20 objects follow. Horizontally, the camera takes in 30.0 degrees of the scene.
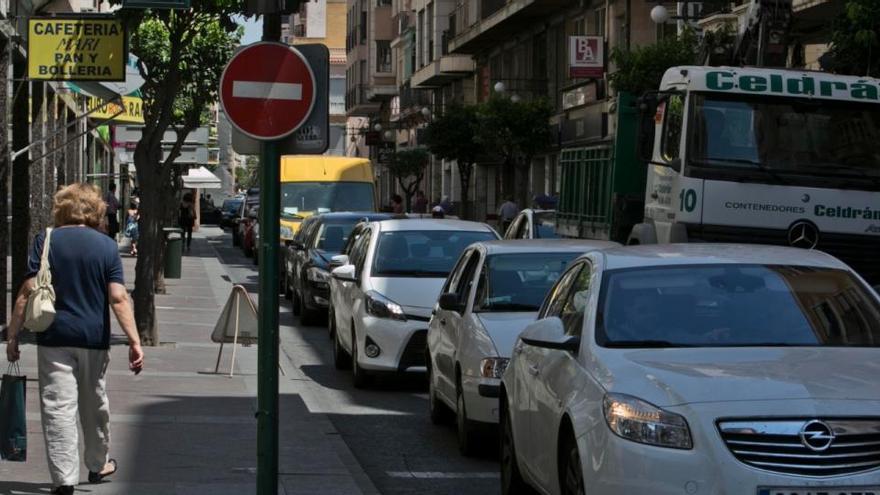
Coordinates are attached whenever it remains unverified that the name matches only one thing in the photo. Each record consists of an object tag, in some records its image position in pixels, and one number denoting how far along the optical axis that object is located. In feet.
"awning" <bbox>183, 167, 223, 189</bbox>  216.74
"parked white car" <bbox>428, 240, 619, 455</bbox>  37.42
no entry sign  26.91
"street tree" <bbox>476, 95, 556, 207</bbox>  151.12
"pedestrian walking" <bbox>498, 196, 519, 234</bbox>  137.69
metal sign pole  26.76
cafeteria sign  52.65
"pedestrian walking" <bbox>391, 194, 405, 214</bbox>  158.02
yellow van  114.21
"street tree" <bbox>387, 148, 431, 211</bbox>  224.33
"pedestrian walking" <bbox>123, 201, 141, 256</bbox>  140.26
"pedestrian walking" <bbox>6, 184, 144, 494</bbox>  29.91
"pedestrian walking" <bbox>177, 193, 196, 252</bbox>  171.64
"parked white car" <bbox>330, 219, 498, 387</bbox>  50.85
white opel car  21.47
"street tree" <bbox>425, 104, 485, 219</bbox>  182.80
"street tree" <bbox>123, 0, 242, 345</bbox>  60.44
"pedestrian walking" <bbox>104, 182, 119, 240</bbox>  127.49
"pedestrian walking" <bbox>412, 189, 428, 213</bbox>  186.67
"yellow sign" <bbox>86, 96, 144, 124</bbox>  90.12
